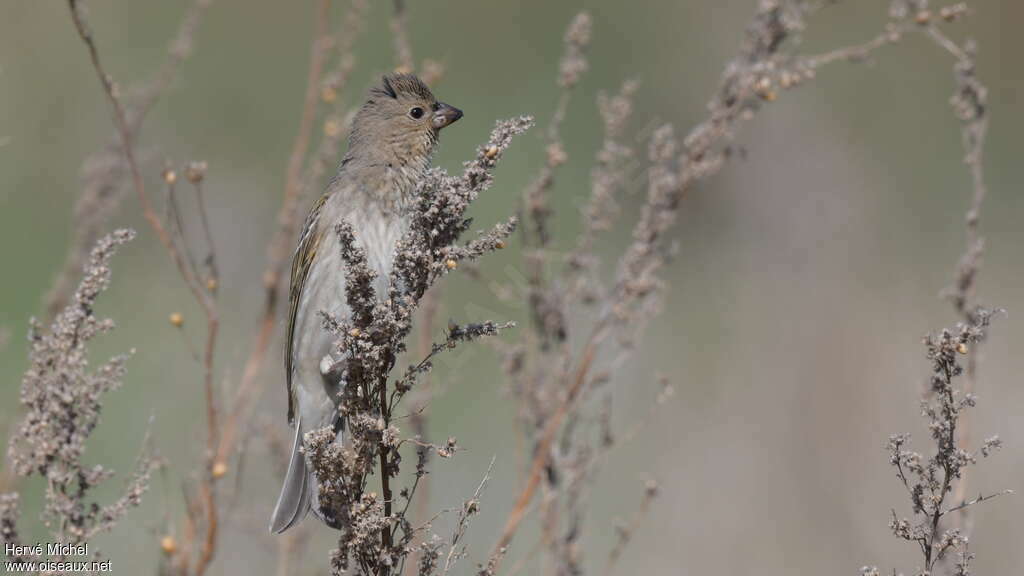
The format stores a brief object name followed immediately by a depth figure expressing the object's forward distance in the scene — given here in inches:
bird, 324.8
